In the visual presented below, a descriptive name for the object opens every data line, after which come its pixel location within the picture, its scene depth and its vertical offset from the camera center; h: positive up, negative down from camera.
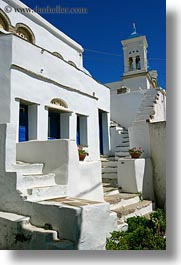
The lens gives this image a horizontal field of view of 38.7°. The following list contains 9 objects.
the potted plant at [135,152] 6.15 -0.13
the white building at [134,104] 8.63 +1.64
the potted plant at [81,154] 5.53 -0.16
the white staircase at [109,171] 6.84 -0.66
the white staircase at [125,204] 4.50 -1.13
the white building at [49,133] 3.21 +0.35
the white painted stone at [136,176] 5.86 -0.69
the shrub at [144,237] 3.12 -1.13
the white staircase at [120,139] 8.27 +0.27
